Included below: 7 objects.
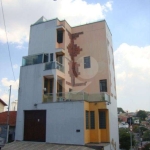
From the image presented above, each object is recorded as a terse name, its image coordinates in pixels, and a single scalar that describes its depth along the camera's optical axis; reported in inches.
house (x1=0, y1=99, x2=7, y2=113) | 1354.7
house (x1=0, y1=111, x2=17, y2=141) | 827.4
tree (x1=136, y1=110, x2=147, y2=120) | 4249.5
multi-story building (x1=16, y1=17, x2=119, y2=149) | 644.7
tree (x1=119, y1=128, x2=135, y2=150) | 1250.6
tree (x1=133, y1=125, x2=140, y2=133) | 2747.0
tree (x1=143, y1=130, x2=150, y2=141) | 2269.7
